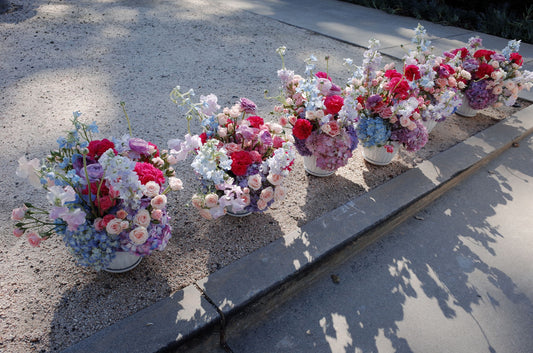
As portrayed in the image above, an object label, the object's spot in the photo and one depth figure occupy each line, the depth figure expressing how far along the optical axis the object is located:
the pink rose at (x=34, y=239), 1.53
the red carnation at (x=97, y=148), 1.63
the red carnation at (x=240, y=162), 1.90
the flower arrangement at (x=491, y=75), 3.27
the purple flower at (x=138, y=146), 1.69
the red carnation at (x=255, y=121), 2.11
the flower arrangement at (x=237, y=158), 1.76
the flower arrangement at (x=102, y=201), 1.45
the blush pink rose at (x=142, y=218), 1.54
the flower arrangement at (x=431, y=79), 2.58
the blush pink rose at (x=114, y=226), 1.49
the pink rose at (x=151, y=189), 1.54
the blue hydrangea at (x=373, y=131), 2.43
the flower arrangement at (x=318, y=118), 2.15
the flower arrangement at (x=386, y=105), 2.38
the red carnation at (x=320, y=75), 2.34
